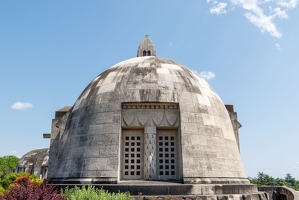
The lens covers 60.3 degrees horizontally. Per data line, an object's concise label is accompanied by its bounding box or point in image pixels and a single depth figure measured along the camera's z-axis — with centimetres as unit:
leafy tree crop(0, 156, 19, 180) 8179
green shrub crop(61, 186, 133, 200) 851
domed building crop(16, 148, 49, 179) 5016
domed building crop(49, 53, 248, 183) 1355
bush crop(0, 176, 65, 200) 718
